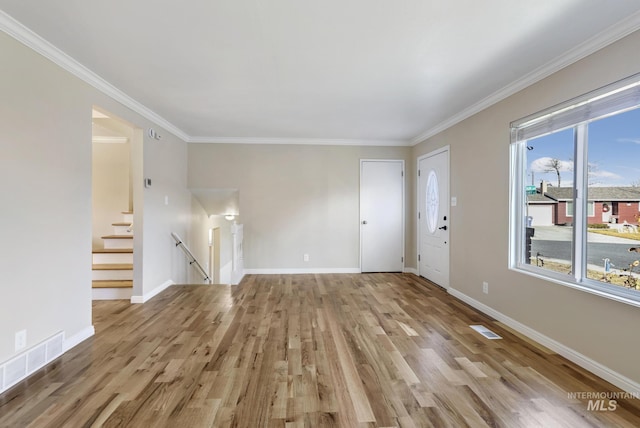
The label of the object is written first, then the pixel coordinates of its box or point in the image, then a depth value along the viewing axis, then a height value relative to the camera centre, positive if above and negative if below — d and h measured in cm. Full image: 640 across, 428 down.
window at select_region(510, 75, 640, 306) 209 +15
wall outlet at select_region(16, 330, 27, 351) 212 -94
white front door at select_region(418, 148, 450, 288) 448 -11
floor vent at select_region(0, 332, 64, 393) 201 -112
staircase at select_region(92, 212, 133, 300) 403 -84
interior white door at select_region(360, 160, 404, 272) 562 -6
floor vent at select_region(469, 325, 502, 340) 283 -121
